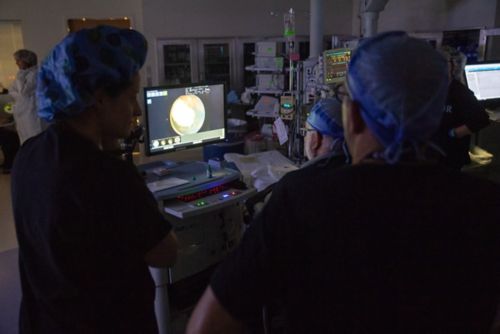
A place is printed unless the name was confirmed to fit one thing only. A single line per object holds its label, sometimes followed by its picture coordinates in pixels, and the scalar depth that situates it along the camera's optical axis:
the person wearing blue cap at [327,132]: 1.82
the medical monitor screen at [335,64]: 3.12
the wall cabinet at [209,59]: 7.21
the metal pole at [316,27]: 5.18
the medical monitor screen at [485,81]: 4.40
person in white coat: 5.05
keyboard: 2.20
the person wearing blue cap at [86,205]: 1.04
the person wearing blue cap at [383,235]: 0.76
